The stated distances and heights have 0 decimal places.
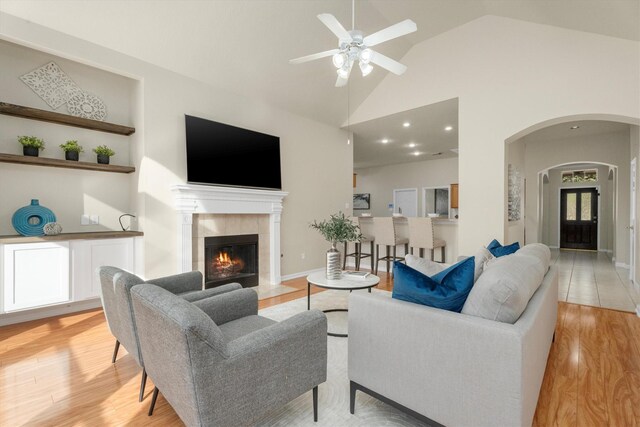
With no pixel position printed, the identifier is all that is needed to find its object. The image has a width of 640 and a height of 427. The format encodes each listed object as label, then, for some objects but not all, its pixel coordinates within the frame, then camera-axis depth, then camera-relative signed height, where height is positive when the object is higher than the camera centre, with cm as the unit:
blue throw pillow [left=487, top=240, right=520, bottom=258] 290 -37
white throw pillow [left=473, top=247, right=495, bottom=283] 200 -36
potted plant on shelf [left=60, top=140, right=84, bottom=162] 348 +70
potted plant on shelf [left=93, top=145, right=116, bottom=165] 371 +71
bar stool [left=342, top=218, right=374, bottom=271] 585 -72
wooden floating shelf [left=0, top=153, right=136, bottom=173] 312 +53
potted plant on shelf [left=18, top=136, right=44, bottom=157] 321 +70
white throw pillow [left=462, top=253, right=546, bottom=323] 142 -39
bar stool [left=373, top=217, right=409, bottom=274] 541 -42
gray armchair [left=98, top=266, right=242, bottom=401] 186 -62
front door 907 -21
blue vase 317 -7
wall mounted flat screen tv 414 +82
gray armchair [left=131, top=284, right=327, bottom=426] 124 -68
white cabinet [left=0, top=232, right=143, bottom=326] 298 -59
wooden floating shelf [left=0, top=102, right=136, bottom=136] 312 +103
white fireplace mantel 400 +7
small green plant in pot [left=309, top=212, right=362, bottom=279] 318 -25
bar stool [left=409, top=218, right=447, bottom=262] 505 -40
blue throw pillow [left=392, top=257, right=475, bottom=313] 157 -39
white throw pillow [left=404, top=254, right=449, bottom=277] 204 -36
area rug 173 -118
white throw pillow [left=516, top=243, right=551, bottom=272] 228 -32
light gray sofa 129 -71
